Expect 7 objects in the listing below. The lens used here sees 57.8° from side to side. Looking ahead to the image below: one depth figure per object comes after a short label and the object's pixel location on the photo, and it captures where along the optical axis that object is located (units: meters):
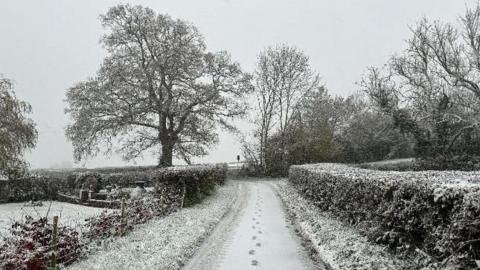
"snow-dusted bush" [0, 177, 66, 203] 26.59
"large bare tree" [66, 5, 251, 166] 32.69
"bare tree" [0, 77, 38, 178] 24.45
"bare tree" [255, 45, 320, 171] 41.31
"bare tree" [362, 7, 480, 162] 31.66
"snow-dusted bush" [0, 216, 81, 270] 8.14
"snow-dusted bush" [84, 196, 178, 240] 11.07
